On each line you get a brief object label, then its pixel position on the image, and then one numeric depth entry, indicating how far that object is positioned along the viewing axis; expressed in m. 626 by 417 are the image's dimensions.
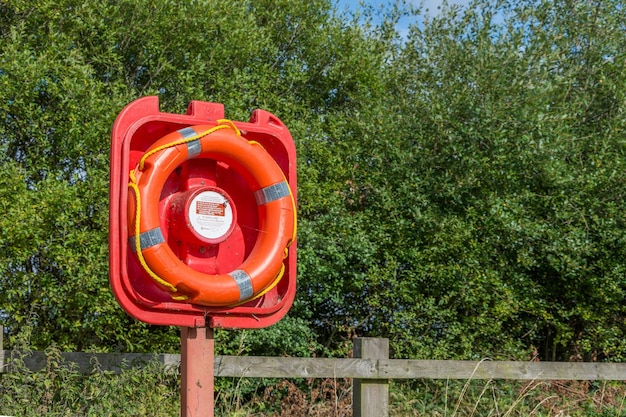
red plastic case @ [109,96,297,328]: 3.26
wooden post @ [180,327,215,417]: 3.26
